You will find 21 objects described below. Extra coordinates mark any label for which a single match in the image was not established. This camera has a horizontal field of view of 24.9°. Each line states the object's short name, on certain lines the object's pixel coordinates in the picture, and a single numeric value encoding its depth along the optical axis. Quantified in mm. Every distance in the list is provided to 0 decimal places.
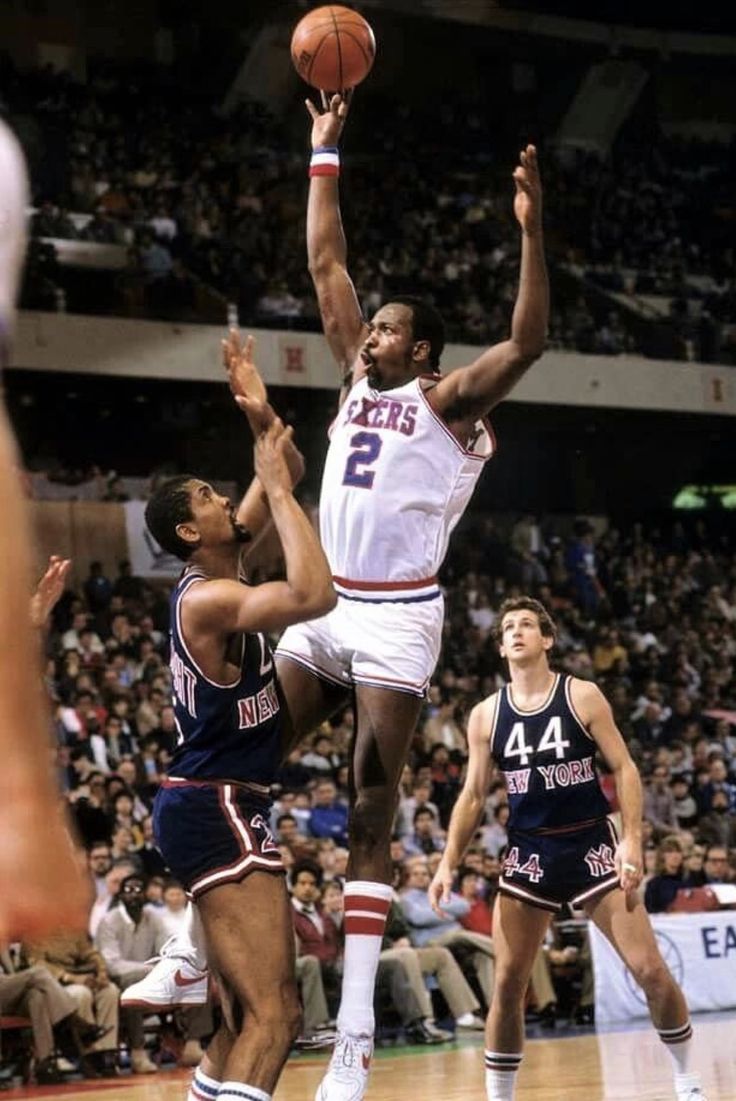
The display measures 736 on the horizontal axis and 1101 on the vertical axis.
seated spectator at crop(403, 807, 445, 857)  13688
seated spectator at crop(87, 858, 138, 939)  11047
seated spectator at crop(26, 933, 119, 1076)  10617
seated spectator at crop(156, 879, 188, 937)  11227
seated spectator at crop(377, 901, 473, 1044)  12102
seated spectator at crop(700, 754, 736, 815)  16734
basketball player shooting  5547
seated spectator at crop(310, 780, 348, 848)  13409
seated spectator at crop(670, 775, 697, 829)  16438
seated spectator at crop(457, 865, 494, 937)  12930
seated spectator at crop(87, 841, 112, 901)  11352
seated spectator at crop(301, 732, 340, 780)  14742
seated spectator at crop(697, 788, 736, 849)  15922
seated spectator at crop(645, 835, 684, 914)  13828
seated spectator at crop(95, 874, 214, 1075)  10900
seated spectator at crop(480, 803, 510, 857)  14281
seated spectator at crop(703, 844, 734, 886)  14445
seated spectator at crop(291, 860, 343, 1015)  11773
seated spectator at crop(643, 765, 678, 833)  16344
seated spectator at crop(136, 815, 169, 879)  11899
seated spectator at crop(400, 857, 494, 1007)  12633
